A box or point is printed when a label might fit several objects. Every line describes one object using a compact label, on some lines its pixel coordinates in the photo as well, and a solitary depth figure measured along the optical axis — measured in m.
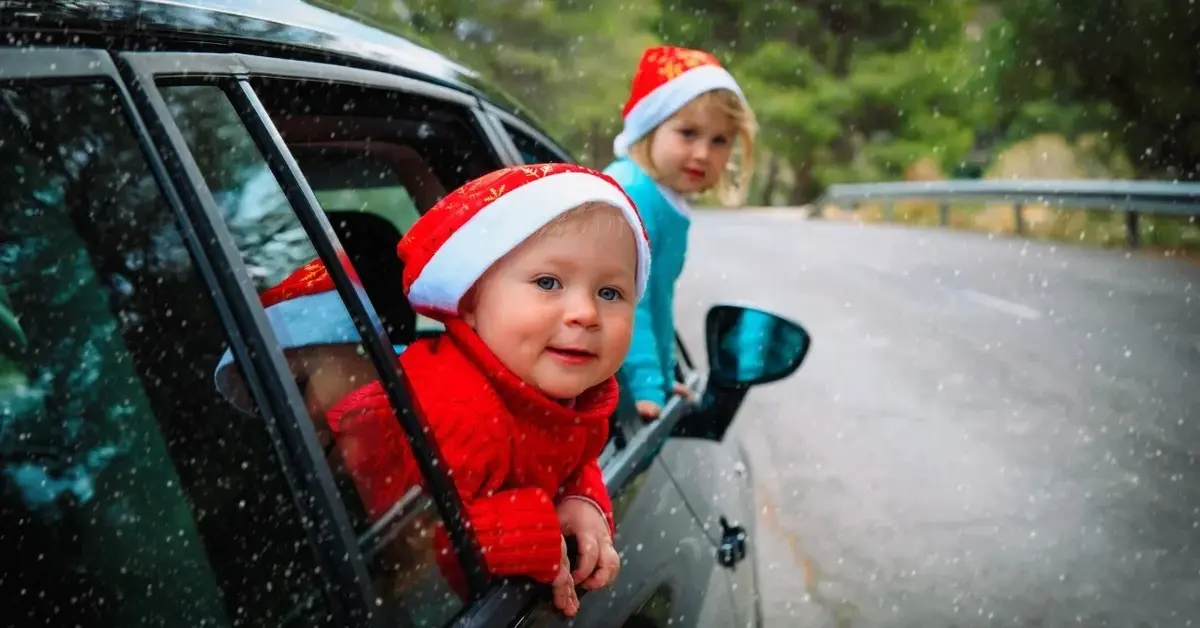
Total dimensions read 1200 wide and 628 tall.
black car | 1.01
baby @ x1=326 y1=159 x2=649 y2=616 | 1.29
